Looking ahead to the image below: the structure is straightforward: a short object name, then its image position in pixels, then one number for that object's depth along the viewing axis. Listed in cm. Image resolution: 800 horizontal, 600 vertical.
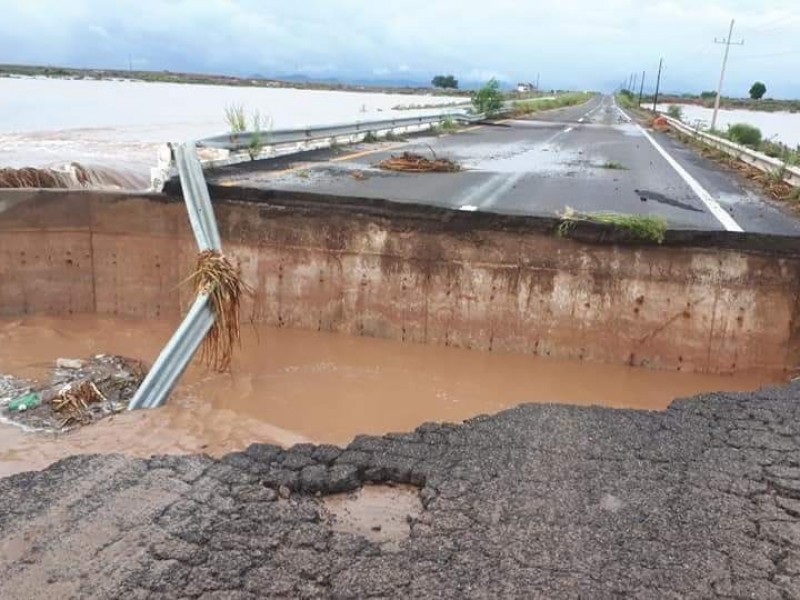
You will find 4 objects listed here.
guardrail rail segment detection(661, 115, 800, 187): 1075
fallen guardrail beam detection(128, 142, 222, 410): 577
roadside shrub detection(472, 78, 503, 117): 2936
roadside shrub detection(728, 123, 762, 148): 2056
